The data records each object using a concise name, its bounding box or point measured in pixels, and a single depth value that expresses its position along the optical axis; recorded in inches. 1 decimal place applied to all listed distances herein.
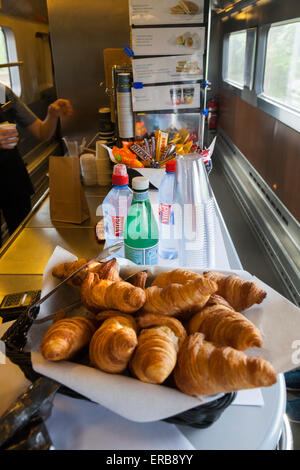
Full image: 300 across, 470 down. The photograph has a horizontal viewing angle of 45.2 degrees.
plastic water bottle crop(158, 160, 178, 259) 45.9
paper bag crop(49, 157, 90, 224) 60.7
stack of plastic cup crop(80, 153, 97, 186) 79.7
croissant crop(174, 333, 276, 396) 19.4
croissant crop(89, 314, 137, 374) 21.0
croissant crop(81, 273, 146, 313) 24.3
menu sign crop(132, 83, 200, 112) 87.8
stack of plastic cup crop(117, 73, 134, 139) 87.0
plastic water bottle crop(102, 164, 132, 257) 42.1
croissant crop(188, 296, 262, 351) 22.0
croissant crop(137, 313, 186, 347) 23.6
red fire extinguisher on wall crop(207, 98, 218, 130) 212.1
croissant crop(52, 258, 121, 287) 28.6
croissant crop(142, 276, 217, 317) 23.7
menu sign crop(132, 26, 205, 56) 84.0
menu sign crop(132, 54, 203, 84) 86.3
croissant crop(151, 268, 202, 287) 27.6
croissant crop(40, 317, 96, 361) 21.9
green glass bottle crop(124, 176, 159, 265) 36.5
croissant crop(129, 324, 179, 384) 20.2
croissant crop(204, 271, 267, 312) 27.1
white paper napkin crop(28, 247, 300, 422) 20.2
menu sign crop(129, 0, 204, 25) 81.7
